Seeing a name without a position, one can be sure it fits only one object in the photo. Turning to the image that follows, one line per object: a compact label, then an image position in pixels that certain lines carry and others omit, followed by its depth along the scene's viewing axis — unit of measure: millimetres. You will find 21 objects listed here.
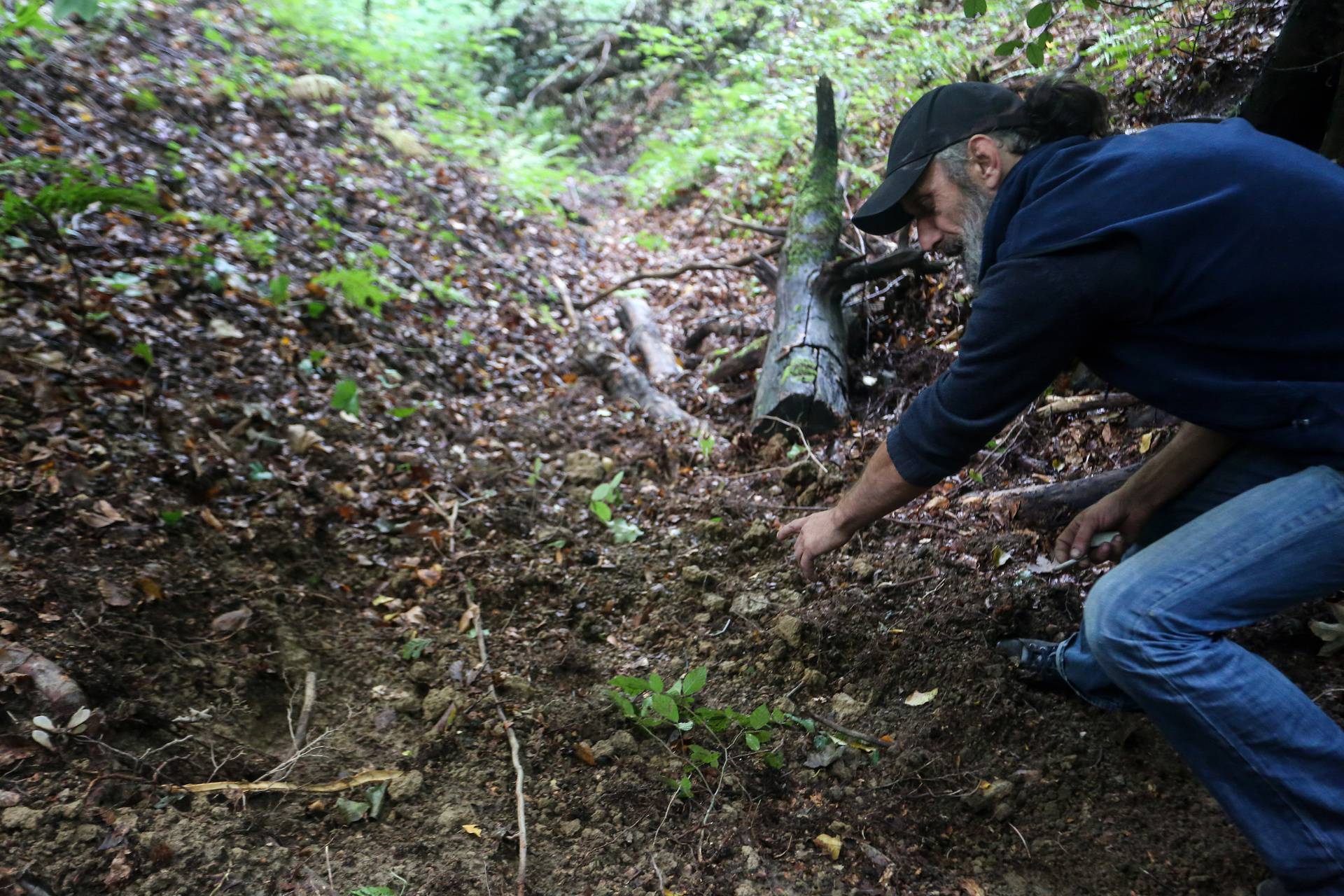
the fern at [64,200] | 3576
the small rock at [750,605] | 3148
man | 1640
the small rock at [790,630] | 2920
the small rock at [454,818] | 2229
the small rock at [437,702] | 2695
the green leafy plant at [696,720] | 2324
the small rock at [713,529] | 3766
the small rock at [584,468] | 4457
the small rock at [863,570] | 3217
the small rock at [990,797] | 2227
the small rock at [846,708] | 2633
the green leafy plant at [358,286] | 5223
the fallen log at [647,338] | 5953
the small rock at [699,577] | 3443
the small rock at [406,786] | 2326
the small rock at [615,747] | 2502
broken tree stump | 4500
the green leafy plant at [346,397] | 4406
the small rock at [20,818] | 1900
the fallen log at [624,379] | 5152
